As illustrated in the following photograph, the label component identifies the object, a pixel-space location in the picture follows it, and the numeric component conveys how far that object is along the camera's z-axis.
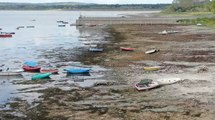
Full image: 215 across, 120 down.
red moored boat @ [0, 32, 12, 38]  99.46
